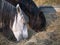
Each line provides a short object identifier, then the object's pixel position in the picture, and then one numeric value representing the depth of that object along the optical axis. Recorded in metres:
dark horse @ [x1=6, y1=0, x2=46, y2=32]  3.04
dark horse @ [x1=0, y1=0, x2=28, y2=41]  2.50
